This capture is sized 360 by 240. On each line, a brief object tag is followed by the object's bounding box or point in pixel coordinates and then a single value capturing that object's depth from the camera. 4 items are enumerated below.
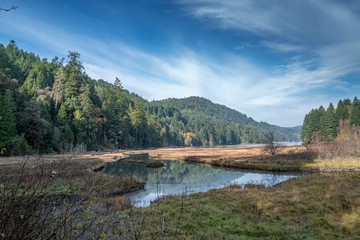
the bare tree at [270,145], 60.00
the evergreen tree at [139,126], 129.25
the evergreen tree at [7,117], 48.43
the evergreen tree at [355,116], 101.50
